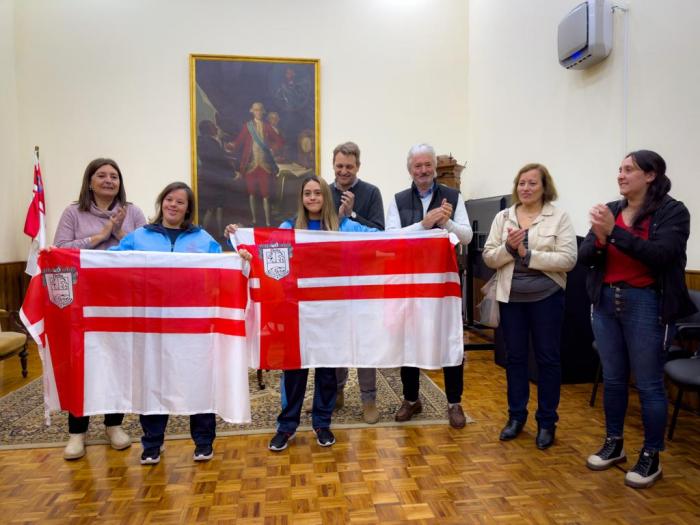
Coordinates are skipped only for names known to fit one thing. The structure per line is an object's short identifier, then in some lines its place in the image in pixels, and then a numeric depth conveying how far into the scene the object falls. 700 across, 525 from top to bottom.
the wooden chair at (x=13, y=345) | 3.77
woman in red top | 2.25
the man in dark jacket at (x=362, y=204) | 3.16
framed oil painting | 6.62
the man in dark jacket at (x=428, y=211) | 3.04
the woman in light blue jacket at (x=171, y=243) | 2.66
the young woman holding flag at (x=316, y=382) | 2.81
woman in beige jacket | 2.71
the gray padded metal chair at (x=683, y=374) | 2.60
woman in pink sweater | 2.84
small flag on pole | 6.09
